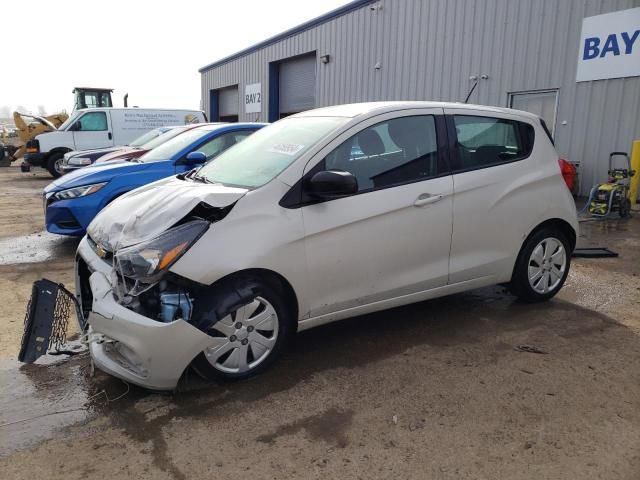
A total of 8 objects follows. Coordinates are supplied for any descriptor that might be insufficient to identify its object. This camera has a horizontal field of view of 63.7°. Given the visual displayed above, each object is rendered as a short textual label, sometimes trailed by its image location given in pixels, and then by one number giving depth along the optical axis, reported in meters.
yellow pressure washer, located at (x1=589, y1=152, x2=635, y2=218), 8.48
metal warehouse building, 9.64
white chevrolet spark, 2.81
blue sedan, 5.94
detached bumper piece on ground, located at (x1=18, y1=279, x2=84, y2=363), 3.06
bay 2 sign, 22.61
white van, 15.83
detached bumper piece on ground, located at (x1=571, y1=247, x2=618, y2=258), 6.10
